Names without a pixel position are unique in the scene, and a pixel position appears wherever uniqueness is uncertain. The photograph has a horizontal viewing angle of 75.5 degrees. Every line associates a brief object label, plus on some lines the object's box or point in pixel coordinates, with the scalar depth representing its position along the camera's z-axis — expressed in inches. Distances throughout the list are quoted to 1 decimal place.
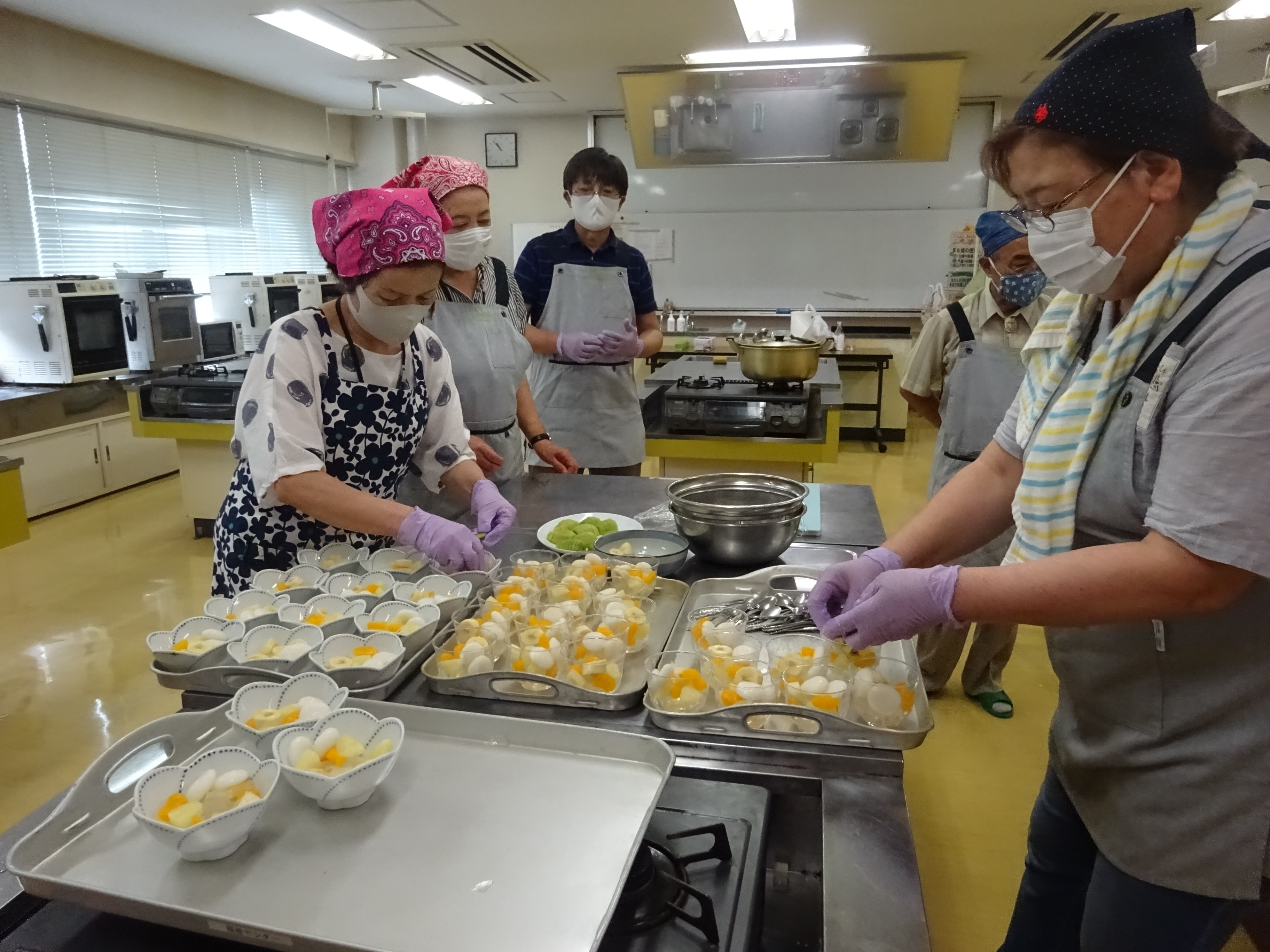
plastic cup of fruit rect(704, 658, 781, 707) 41.2
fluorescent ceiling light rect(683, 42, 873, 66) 215.3
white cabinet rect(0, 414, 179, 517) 184.1
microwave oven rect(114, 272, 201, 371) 199.9
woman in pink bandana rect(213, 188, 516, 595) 58.8
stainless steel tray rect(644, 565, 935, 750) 38.9
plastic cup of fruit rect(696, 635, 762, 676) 44.4
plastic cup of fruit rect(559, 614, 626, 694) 43.9
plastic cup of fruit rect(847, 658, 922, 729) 40.1
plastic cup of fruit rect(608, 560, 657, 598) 55.1
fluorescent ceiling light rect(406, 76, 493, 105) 255.0
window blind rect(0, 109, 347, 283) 204.4
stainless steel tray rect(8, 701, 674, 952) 30.0
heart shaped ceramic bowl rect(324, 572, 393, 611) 53.9
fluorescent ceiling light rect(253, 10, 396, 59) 189.2
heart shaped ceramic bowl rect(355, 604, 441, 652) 47.9
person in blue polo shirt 114.6
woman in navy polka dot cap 34.8
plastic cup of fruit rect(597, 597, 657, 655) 47.6
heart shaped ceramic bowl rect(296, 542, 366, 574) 59.6
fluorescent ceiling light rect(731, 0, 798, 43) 180.7
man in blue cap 95.8
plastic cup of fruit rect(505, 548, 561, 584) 57.0
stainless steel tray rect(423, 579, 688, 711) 42.9
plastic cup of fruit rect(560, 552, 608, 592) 55.7
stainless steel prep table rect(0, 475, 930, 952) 31.0
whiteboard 294.8
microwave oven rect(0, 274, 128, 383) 182.4
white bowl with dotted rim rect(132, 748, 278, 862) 31.9
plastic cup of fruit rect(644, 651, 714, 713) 41.9
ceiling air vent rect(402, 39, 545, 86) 217.2
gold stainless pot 137.2
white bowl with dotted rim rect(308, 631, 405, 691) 43.6
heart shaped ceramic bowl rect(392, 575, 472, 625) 52.2
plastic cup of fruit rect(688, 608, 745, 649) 47.7
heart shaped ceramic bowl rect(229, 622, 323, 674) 44.6
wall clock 317.1
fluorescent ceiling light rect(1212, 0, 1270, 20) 180.5
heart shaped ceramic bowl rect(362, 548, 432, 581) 58.1
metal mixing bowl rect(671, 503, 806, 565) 61.3
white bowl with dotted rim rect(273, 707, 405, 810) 34.6
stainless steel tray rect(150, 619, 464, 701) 44.2
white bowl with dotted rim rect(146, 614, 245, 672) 45.1
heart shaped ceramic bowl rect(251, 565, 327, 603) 54.7
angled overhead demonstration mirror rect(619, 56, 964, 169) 195.9
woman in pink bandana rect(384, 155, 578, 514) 81.6
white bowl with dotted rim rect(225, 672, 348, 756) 38.7
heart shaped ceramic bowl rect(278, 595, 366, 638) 48.5
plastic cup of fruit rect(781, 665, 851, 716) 40.5
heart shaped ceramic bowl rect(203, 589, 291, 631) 49.4
